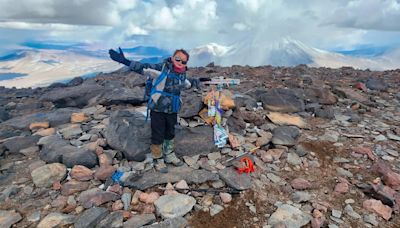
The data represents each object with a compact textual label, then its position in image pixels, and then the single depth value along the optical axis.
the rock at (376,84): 15.00
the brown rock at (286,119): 9.59
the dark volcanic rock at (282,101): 10.59
